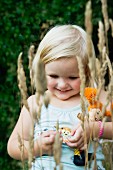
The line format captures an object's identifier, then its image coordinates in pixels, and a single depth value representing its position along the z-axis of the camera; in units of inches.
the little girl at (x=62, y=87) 35.2
